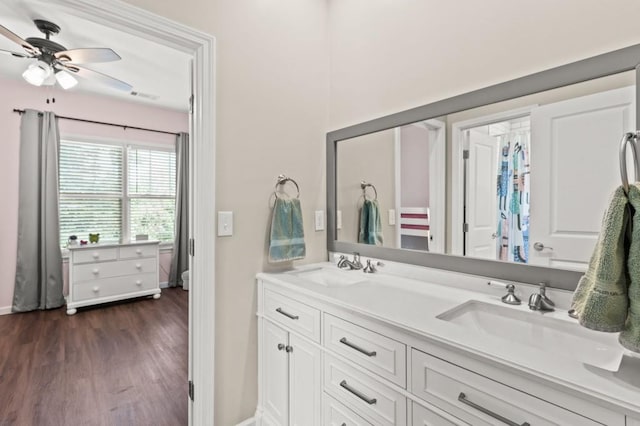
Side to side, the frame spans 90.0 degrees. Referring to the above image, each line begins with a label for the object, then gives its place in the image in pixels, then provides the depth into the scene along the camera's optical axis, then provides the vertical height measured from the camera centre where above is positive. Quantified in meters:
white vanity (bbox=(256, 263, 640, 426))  0.72 -0.41
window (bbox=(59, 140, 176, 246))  4.14 +0.29
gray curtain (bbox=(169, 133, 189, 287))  4.85 -0.08
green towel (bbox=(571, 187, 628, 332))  0.68 -0.13
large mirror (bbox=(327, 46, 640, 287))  1.08 +0.17
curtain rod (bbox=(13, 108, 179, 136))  3.70 +1.19
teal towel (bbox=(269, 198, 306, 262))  1.76 -0.11
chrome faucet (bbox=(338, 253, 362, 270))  1.84 -0.29
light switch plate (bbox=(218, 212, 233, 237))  1.61 -0.06
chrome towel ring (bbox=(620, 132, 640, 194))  0.69 +0.13
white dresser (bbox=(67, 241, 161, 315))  3.73 -0.76
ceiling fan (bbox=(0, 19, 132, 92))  2.43 +1.24
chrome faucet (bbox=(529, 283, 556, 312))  1.09 -0.31
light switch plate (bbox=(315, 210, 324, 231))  2.03 -0.05
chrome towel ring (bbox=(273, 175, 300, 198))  1.83 +0.19
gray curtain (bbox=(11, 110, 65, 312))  3.70 -0.09
